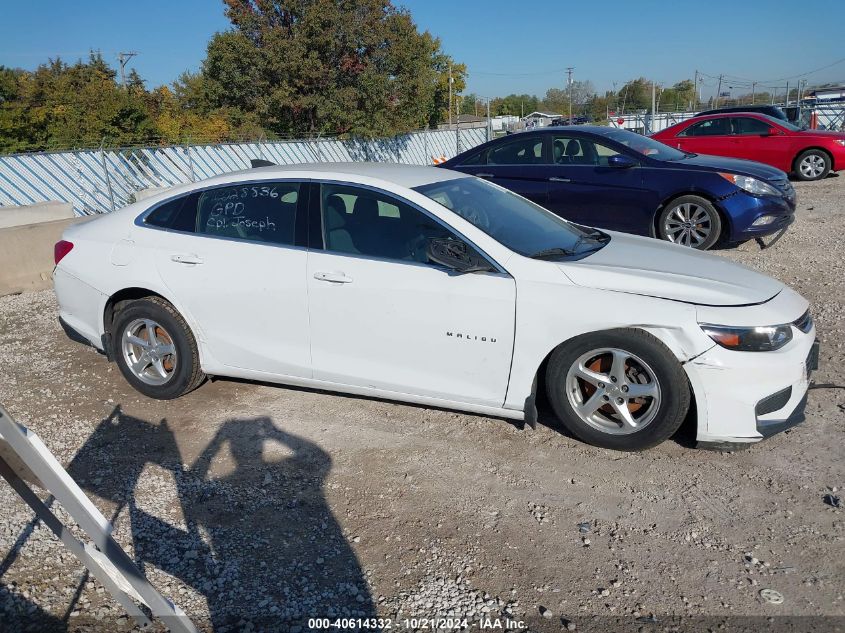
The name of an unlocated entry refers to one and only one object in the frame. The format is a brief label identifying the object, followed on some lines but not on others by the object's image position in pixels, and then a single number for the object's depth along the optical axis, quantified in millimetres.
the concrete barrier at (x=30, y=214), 9852
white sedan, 3553
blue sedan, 7973
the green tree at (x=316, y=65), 28406
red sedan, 15250
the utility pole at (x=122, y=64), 56500
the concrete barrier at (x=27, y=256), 7992
